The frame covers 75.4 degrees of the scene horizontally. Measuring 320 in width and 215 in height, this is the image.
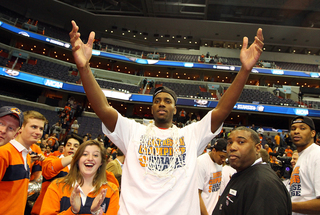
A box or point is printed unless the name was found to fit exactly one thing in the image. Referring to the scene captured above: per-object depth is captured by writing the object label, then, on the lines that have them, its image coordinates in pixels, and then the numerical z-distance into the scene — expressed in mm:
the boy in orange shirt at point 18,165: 2251
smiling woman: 2145
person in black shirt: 1645
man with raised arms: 1680
